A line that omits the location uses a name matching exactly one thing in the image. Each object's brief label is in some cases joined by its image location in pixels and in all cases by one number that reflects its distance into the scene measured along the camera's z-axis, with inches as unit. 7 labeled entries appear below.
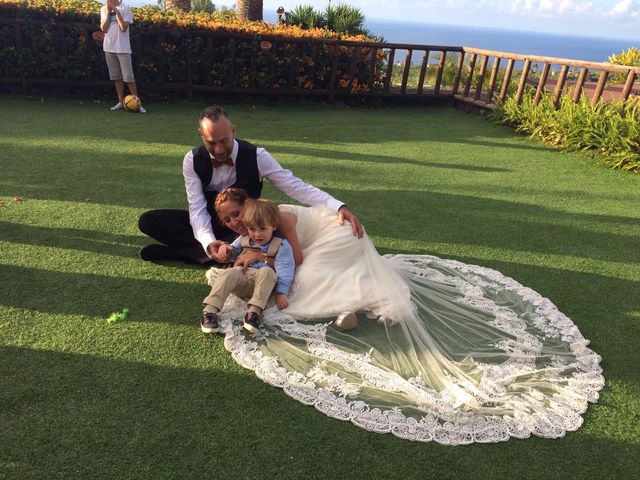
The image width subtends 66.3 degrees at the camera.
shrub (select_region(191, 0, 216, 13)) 773.9
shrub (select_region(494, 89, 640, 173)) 250.2
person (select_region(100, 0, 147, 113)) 279.9
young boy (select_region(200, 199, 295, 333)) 103.9
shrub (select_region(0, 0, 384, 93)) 295.4
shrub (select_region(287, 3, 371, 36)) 458.0
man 114.0
